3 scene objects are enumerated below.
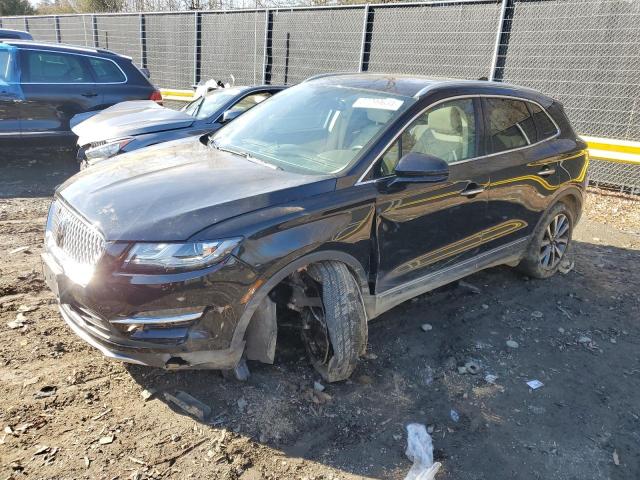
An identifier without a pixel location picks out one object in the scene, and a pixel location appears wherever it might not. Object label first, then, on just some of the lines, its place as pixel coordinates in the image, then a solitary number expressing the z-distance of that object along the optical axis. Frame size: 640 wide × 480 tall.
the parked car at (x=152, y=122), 6.23
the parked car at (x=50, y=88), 7.91
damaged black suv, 2.63
